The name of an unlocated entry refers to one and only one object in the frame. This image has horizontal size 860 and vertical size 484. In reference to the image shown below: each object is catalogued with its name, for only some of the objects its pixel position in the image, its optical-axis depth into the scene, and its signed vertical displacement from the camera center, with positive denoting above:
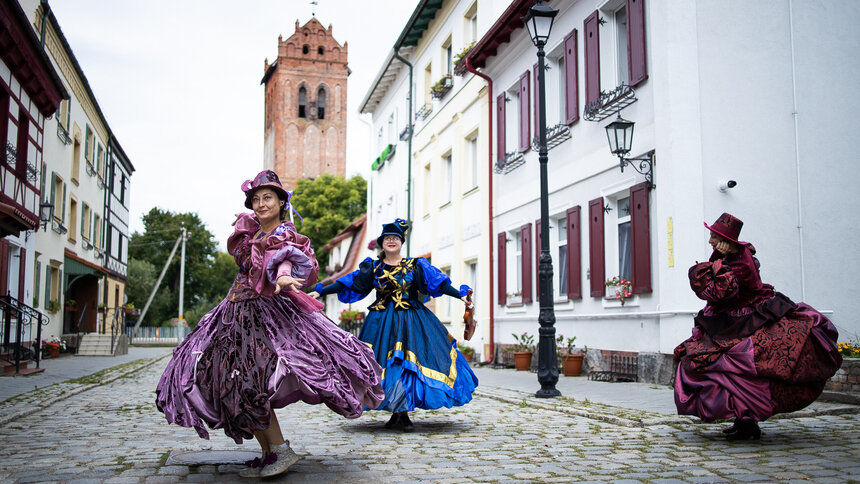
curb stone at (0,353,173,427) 8.56 -1.01
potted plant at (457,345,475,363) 21.12 -0.80
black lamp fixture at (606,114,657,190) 12.78 +2.68
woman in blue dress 7.34 -0.12
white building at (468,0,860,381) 12.05 +2.47
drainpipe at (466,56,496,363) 19.95 +4.33
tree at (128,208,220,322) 75.94 +6.43
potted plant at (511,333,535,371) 17.56 -0.66
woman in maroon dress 6.17 -0.21
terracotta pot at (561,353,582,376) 14.94 -0.77
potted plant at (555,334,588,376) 14.94 -0.70
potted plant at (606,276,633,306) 13.44 +0.51
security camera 11.91 +1.90
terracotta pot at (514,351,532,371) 17.55 -0.81
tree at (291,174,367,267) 59.78 +8.21
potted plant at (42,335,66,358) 24.52 -0.76
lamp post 11.09 +0.71
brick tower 80.94 +21.00
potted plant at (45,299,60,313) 25.82 +0.42
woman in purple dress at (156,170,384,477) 4.81 -0.21
